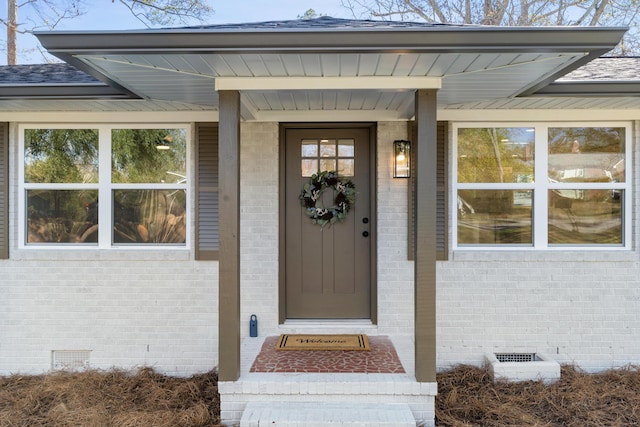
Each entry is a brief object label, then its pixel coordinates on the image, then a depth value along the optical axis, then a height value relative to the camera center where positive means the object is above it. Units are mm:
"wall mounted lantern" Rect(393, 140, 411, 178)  4008 +538
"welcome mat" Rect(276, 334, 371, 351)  3639 -1203
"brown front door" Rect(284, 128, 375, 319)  4211 -308
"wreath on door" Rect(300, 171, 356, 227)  4152 +157
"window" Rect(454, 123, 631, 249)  4078 +276
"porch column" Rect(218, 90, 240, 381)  2953 -122
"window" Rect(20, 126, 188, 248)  4145 +300
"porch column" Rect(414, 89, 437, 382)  2920 -142
